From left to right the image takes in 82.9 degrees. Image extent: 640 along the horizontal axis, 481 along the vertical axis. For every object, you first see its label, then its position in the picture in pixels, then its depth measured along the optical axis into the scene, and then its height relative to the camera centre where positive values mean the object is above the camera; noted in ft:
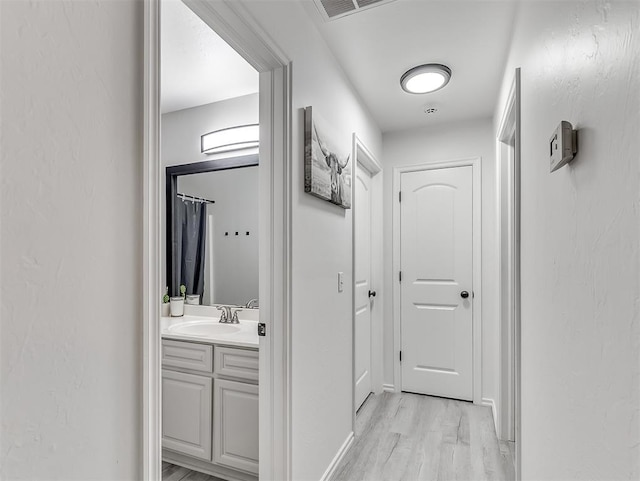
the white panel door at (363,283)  9.77 -1.08
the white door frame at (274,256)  5.08 -0.16
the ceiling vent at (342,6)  5.42 +3.66
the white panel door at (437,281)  10.39 -1.07
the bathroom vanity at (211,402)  6.27 -2.86
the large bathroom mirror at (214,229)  8.70 +0.38
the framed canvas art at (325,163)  5.61 +1.43
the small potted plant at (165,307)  8.93 -1.54
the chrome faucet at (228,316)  8.15 -1.61
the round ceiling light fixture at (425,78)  7.44 +3.56
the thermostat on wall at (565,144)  2.77 +0.80
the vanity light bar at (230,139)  8.45 +2.53
